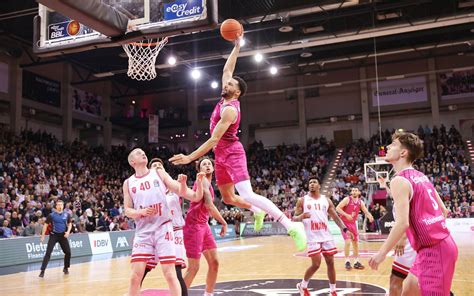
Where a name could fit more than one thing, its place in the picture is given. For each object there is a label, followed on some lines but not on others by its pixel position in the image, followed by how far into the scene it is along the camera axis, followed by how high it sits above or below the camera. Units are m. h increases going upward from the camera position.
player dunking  5.05 +0.38
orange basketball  5.46 +1.97
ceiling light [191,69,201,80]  23.32 +6.36
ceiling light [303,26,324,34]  22.98 +8.25
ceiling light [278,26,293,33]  20.20 +7.34
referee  11.62 -0.67
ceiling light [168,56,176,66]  20.44 +6.14
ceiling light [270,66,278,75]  26.61 +7.30
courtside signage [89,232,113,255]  16.77 -1.41
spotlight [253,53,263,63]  22.36 +6.80
